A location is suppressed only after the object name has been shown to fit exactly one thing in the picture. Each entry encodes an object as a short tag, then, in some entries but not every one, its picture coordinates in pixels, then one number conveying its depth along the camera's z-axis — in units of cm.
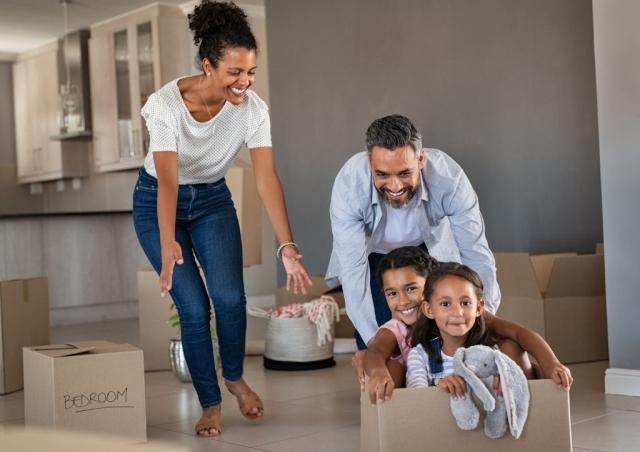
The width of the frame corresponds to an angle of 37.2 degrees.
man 242
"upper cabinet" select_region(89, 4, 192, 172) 717
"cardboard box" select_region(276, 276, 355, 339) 450
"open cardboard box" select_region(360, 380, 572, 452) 191
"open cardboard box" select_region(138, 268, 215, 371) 396
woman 249
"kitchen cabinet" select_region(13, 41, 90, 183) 820
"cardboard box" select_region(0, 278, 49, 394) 358
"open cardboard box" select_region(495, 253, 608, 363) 375
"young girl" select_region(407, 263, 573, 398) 211
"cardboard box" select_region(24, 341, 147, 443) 254
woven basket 389
